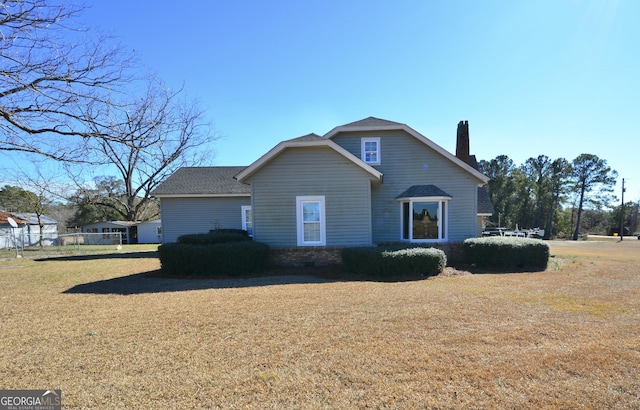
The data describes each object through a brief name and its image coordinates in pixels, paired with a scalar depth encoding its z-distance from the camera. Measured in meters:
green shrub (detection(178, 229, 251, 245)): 11.16
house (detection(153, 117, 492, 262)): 11.71
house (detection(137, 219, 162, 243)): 35.78
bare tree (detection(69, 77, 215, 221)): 7.66
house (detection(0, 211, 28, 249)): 30.53
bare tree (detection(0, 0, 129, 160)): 6.31
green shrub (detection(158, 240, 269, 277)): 10.42
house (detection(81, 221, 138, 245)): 35.19
